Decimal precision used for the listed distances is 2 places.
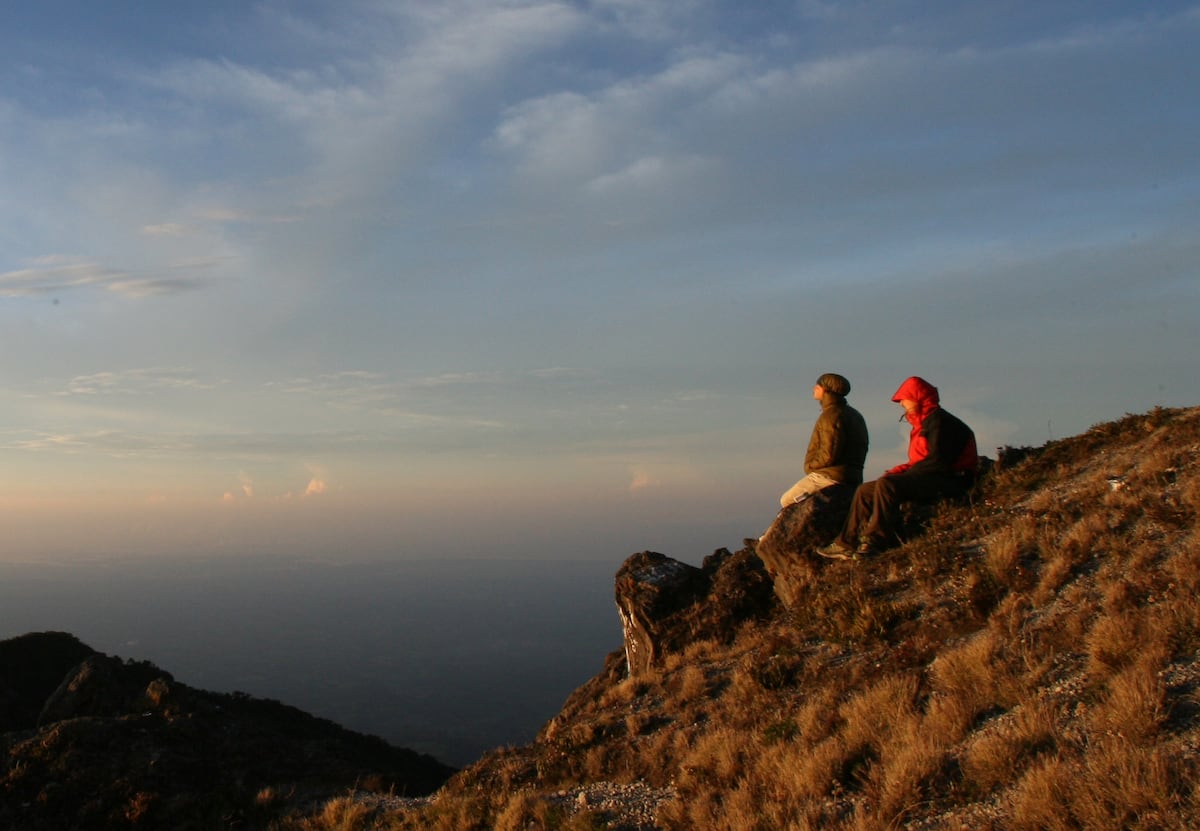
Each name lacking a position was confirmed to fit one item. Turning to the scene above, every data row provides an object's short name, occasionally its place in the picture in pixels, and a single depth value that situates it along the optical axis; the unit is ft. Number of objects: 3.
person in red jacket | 41.60
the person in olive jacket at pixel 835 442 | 46.01
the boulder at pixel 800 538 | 43.68
